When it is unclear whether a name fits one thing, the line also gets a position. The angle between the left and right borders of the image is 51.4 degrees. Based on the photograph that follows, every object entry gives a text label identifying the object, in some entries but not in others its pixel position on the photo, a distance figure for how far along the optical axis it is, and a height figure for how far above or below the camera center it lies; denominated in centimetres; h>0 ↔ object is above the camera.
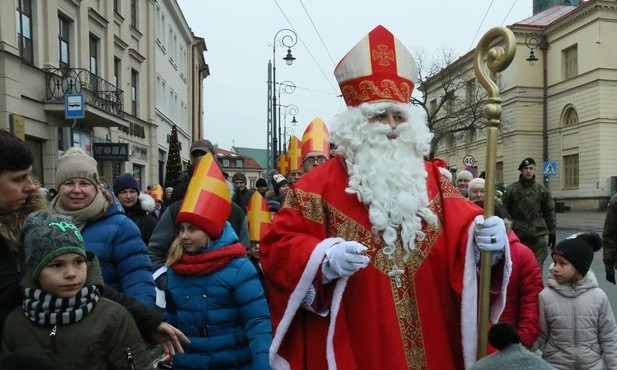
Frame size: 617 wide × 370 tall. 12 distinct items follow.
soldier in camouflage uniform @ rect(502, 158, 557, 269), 750 -37
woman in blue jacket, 346 -27
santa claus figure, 277 -33
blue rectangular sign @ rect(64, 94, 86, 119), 1107 +131
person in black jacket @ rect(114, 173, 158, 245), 641 -23
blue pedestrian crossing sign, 2372 +31
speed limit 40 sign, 2319 +63
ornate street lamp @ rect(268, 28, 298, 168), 2080 +284
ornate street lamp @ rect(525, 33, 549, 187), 3900 +573
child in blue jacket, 363 -68
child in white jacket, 411 -90
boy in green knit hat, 238 -51
